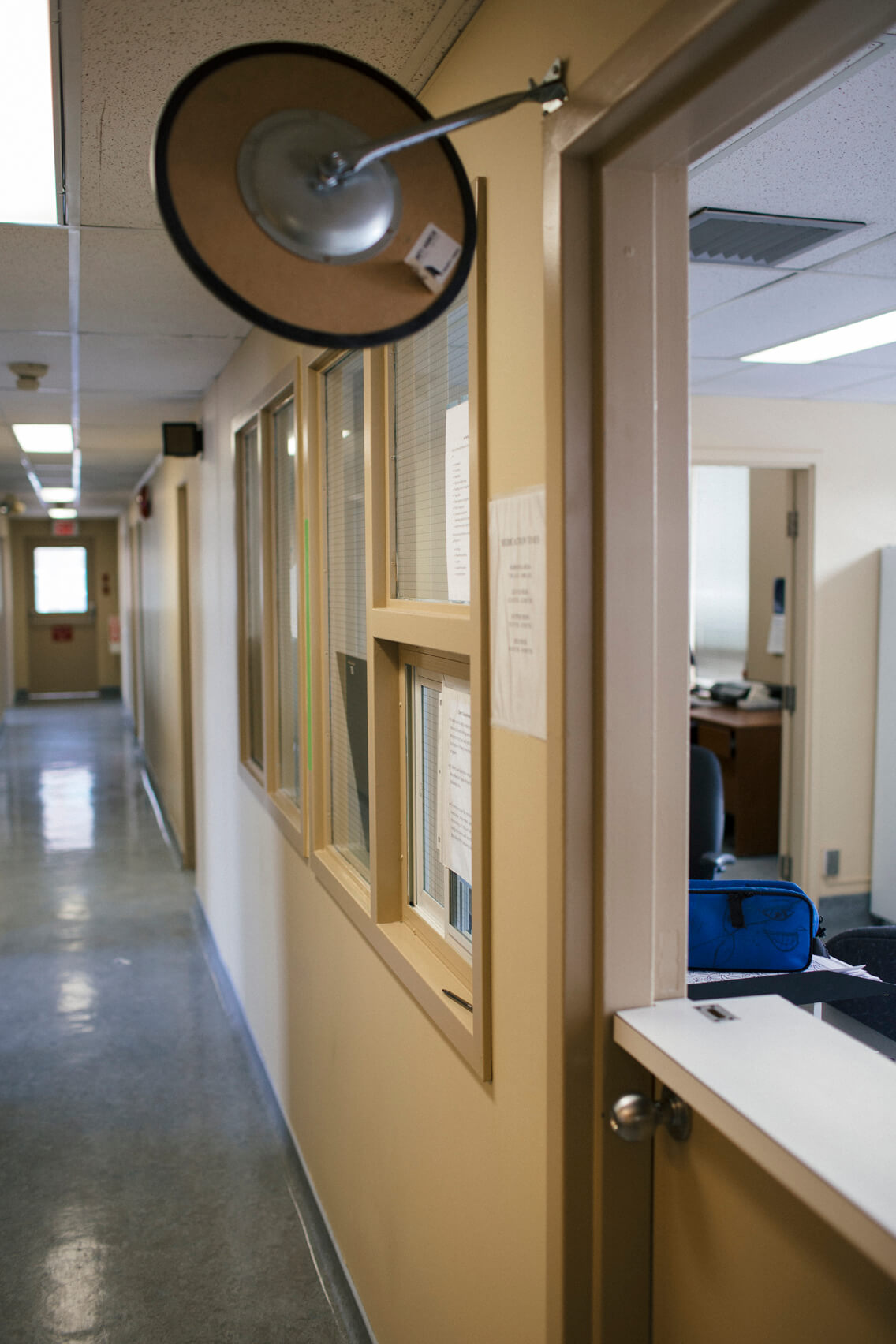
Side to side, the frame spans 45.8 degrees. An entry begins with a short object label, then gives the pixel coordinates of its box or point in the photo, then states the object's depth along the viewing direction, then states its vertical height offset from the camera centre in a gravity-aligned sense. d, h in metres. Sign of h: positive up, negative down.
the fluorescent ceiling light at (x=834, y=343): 3.73 +0.95
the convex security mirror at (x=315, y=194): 0.99 +0.40
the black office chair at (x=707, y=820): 4.05 -0.86
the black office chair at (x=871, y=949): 2.46 -0.83
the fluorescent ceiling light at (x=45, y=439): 6.02 +1.00
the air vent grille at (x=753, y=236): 2.59 +0.93
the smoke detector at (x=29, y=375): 4.24 +0.94
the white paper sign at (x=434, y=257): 1.11 +0.36
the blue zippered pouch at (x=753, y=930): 2.14 -0.67
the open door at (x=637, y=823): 1.17 -0.28
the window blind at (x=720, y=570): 7.66 +0.20
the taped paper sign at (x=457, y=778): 1.82 -0.31
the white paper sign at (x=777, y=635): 6.99 -0.25
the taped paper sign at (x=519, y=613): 1.37 -0.02
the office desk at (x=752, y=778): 6.08 -1.04
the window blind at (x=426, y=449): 1.80 +0.28
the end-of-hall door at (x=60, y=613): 16.23 -0.13
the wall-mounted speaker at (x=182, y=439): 4.88 +0.76
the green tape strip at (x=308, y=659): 2.76 -0.15
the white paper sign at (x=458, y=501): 1.74 +0.17
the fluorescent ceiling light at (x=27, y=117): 1.65 +0.91
